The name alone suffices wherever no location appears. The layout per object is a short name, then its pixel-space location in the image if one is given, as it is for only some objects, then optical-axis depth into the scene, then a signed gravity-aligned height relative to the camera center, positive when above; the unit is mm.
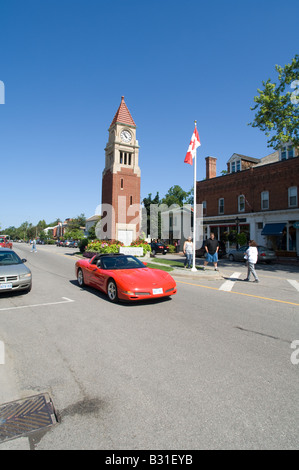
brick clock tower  31781 +6864
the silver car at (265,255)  20953 -1295
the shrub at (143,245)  23056 -527
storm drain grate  2515 -1736
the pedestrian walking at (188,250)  15430 -656
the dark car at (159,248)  30888 -1057
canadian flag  13852 +4613
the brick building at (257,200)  26234 +4121
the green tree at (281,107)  17375 +8506
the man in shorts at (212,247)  13672 -433
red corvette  6691 -1057
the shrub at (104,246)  21938 -581
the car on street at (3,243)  33141 -432
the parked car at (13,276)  7840 -1065
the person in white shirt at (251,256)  11047 -734
